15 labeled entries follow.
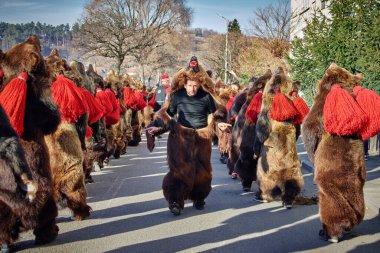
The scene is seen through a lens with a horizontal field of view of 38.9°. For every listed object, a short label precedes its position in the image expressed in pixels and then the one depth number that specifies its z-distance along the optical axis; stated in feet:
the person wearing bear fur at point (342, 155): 20.06
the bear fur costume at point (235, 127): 36.50
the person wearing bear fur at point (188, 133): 26.20
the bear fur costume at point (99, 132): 32.29
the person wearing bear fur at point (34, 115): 18.92
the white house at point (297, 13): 141.46
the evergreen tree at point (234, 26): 209.11
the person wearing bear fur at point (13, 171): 14.15
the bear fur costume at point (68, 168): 23.99
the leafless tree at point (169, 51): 167.43
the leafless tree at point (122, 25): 133.49
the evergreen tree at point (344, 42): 37.37
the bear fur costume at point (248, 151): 32.58
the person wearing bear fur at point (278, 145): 27.86
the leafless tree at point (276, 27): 150.71
